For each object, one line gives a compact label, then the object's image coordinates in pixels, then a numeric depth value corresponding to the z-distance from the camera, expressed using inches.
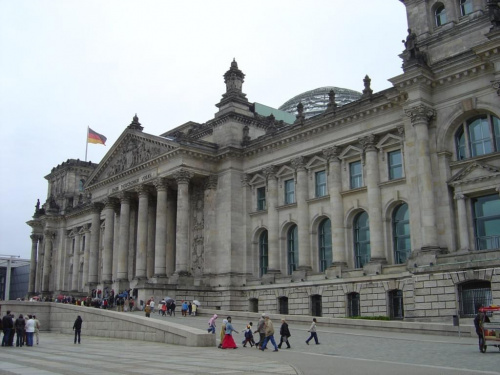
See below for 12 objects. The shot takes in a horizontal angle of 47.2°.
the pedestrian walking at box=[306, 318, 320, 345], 1032.9
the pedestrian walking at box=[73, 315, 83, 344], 1213.7
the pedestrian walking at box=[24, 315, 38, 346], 1158.3
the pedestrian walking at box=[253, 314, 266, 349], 991.6
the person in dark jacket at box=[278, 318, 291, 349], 1002.7
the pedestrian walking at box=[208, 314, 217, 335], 1152.2
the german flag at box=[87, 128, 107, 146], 2903.5
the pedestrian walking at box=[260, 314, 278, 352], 979.1
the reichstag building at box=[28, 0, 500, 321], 1375.5
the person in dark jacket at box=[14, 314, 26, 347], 1162.6
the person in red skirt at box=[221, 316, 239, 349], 989.2
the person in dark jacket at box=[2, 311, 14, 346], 1131.9
